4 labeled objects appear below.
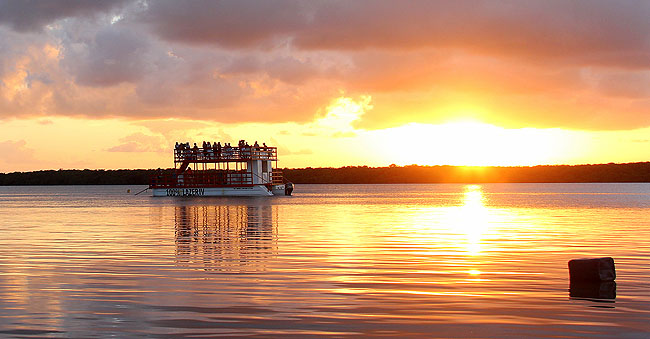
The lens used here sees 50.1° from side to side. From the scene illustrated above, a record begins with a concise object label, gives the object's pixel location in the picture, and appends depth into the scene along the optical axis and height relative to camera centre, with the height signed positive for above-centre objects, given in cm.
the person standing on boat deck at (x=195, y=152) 9675 +453
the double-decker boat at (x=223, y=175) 9238 +134
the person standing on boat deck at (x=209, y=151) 9488 +454
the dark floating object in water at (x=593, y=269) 1570 -205
